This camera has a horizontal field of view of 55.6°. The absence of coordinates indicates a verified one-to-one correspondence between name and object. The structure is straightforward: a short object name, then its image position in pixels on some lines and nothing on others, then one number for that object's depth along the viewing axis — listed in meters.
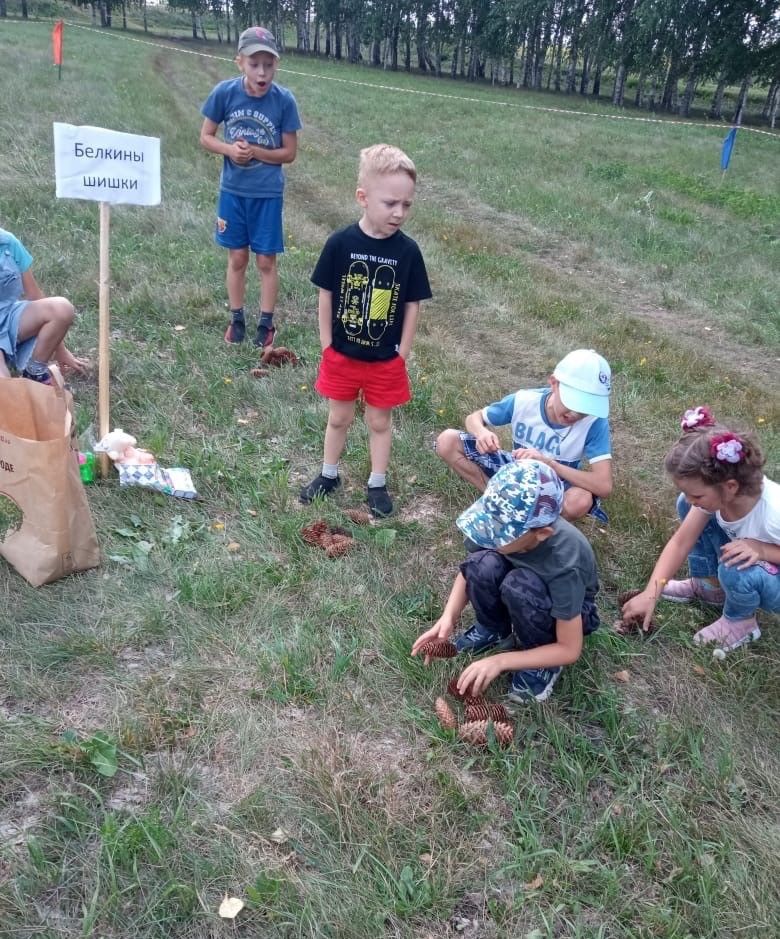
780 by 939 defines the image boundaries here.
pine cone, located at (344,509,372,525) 3.46
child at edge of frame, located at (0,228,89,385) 3.72
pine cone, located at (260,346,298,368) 4.90
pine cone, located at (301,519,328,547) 3.22
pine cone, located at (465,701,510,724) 2.36
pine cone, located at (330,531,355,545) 3.24
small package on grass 3.44
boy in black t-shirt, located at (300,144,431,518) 3.06
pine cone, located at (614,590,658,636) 2.89
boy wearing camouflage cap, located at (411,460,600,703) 2.13
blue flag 12.96
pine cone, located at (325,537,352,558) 3.16
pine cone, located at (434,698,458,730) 2.37
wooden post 3.50
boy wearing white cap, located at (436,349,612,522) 2.82
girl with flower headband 2.50
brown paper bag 2.65
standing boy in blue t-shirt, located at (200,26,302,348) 4.55
